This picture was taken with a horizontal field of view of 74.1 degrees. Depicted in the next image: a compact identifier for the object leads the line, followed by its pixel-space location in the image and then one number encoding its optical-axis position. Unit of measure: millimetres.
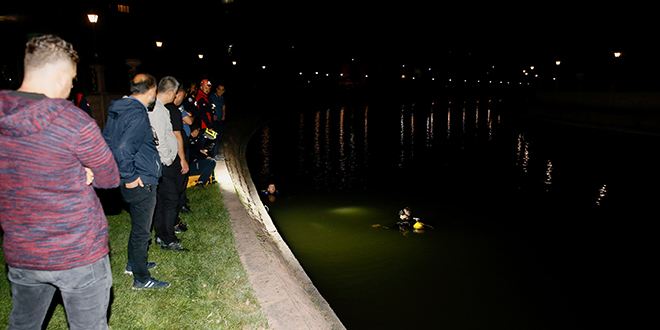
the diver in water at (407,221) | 9023
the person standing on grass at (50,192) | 2211
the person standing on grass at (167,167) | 4793
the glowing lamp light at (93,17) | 15573
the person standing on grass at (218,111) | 11158
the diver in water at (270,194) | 11227
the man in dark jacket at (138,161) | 3771
